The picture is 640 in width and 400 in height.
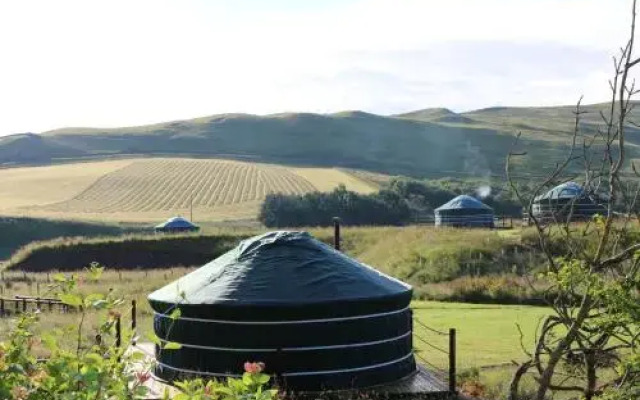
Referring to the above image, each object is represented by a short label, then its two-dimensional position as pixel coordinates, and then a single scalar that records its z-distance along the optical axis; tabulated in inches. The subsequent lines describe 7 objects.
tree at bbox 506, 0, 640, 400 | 237.5
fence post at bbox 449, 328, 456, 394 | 503.5
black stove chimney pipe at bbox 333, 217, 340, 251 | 924.6
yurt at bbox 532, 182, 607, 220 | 1669.0
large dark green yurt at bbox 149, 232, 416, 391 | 492.1
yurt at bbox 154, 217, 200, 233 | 2089.1
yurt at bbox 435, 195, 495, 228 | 2054.6
